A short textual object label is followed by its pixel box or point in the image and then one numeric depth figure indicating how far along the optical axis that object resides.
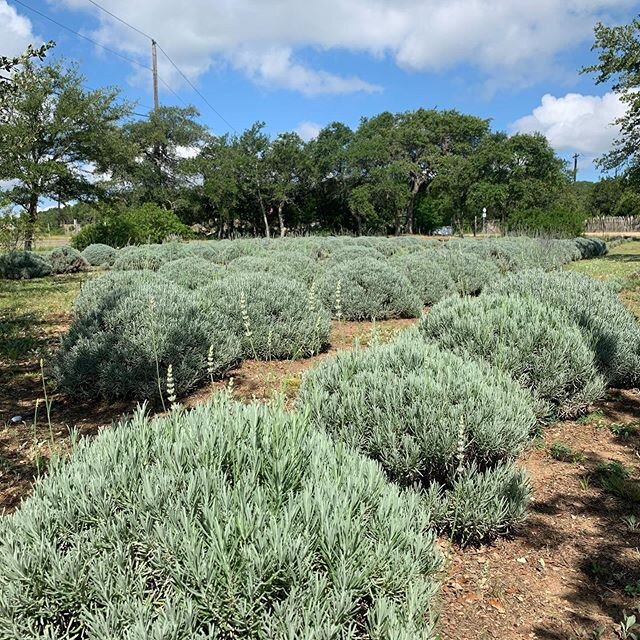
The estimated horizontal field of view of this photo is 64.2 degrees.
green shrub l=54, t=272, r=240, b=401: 4.44
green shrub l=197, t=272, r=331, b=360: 5.65
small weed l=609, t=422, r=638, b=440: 3.83
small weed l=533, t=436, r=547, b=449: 3.69
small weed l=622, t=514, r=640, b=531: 2.72
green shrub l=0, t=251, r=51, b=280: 14.38
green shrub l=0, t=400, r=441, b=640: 1.36
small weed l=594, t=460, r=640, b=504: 3.03
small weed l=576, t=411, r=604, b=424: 4.07
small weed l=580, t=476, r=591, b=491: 3.16
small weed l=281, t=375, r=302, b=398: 4.45
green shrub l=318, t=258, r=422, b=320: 7.73
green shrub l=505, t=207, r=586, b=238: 27.55
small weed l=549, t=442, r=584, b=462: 3.51
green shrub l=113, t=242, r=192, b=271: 13.20
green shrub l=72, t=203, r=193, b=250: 23.77
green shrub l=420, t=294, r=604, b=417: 4.01
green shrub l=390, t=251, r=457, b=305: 9.02
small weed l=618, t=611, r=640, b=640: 1.89
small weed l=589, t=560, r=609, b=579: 2.40
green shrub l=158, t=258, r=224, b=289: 7.85
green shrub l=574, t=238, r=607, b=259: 22.46
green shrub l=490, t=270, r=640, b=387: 4.52
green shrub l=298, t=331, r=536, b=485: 2.69
